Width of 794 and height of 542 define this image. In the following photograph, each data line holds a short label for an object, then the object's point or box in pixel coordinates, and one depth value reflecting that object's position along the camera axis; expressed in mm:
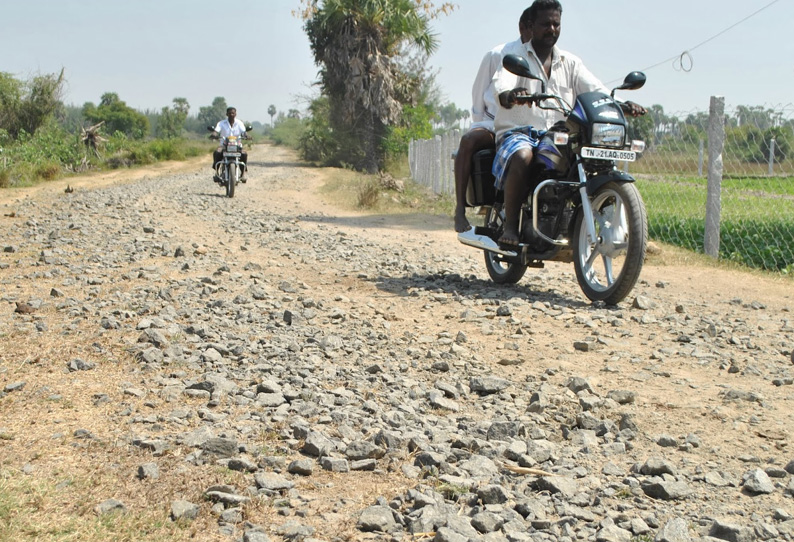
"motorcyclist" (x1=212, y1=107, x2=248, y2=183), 17797
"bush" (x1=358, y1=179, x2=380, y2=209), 16250
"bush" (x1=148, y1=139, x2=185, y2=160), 41219
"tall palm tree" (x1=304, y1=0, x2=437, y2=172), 33969
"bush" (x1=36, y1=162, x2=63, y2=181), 24531
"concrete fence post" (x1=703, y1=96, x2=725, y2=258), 8883
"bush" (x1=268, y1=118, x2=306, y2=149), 75469
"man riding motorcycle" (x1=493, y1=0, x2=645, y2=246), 5906
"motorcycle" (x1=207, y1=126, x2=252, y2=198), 16422
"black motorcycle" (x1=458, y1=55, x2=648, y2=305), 5402
